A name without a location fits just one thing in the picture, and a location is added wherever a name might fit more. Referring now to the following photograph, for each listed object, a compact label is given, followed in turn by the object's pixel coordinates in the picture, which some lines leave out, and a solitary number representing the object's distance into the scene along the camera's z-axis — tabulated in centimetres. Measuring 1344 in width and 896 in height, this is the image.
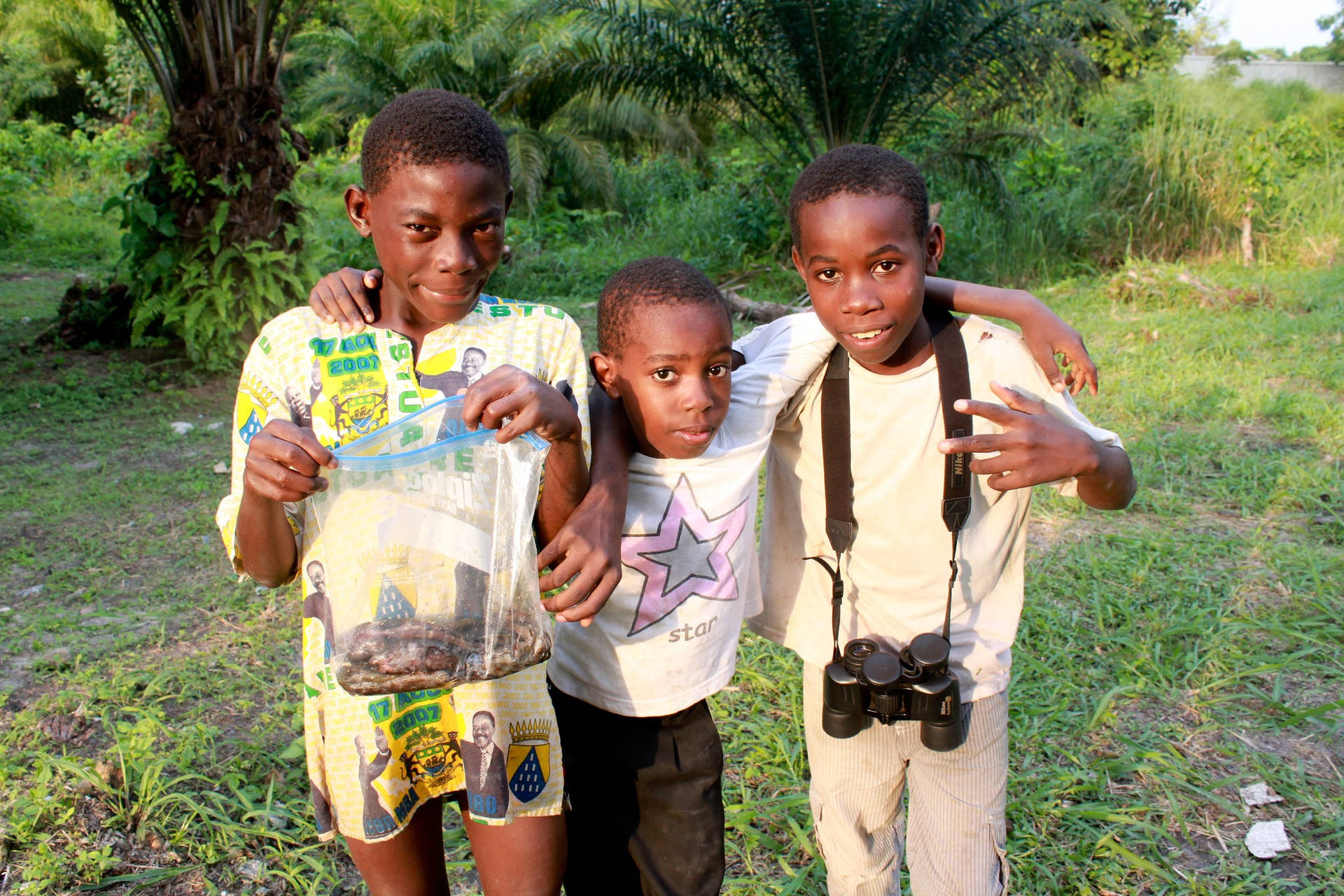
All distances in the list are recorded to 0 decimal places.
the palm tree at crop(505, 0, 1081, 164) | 702
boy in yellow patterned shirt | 134
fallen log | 696
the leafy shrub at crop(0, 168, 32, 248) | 984
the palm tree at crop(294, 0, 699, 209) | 1223
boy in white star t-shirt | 151
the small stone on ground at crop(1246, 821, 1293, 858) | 219
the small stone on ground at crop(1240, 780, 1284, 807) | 236
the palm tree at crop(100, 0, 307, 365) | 542
